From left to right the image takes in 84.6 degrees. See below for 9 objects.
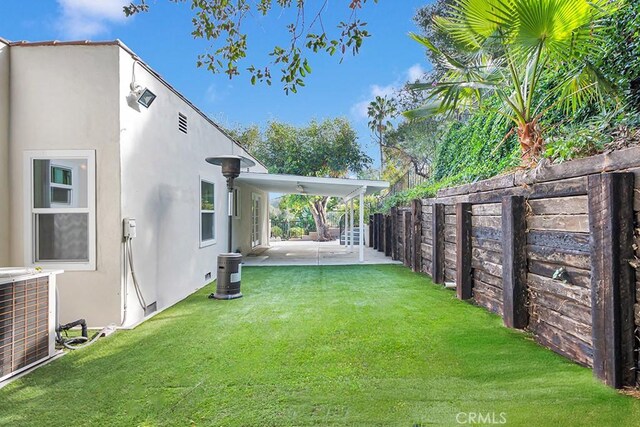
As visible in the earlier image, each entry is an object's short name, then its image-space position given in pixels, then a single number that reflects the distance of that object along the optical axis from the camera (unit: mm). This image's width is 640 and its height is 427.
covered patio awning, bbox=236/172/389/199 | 9359
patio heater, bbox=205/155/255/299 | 5668
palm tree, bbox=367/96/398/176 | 20594
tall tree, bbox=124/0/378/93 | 2920
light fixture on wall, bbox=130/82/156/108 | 4433
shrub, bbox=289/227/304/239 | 24059
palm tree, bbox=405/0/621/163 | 3412
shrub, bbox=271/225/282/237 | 23781
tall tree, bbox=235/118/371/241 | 21281
